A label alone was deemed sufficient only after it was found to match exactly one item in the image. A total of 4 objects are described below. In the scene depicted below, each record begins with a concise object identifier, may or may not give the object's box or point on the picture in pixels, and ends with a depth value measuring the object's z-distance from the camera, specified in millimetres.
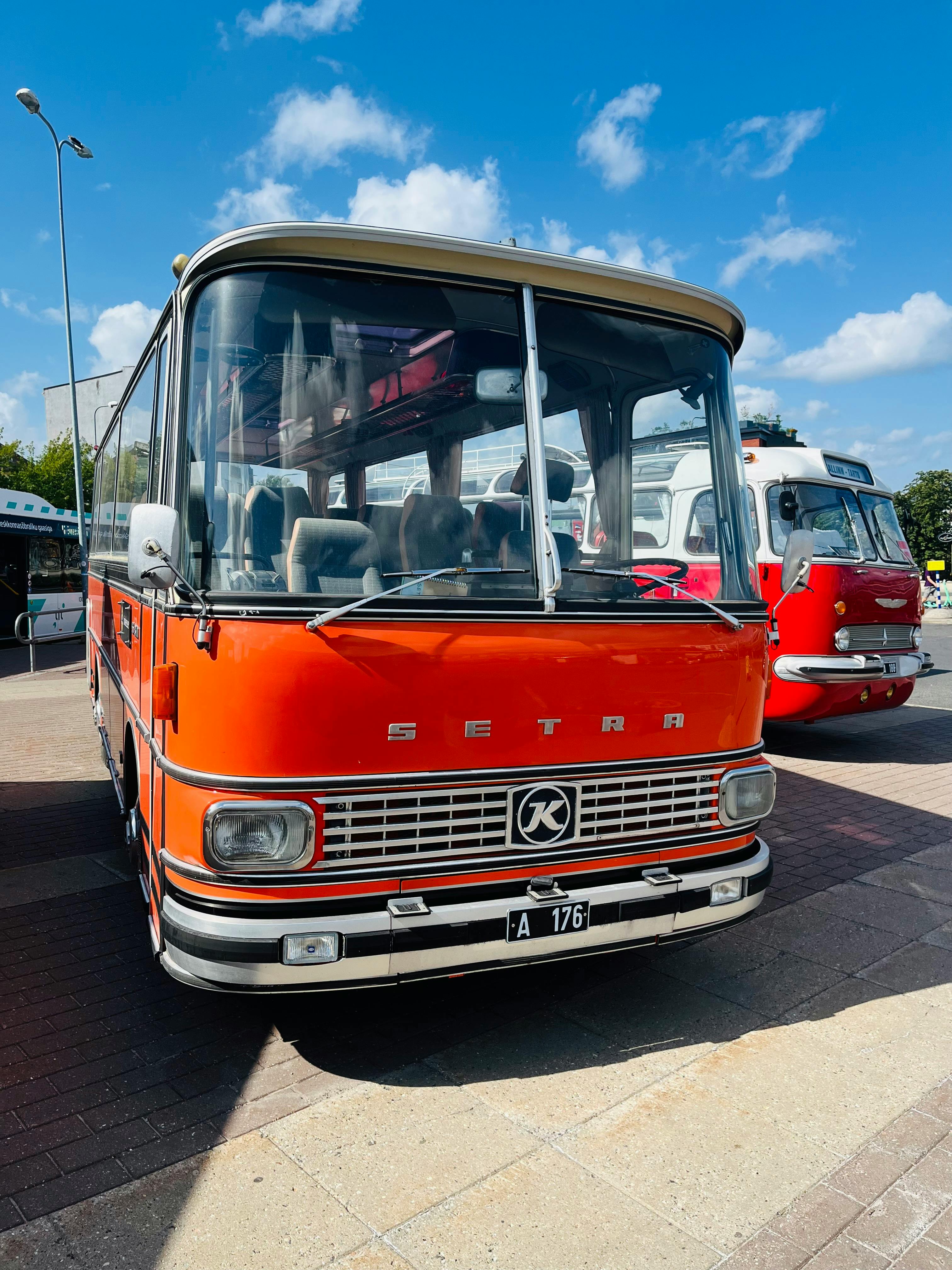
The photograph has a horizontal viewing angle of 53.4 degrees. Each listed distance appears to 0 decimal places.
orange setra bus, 3088
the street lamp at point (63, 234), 20094
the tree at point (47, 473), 36844
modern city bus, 19812
